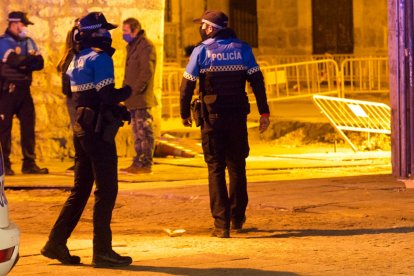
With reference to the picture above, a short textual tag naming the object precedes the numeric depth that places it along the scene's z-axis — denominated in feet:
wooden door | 101.55
